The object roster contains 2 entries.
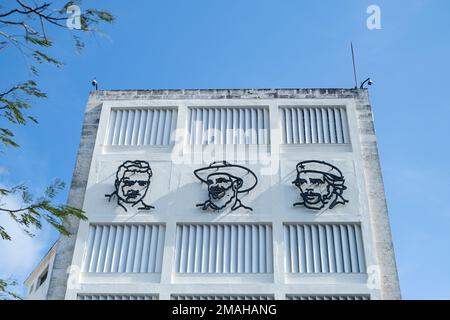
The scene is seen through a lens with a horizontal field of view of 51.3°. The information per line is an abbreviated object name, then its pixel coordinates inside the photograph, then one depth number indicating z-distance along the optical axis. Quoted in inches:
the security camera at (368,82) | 700.7
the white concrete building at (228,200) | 560.4
